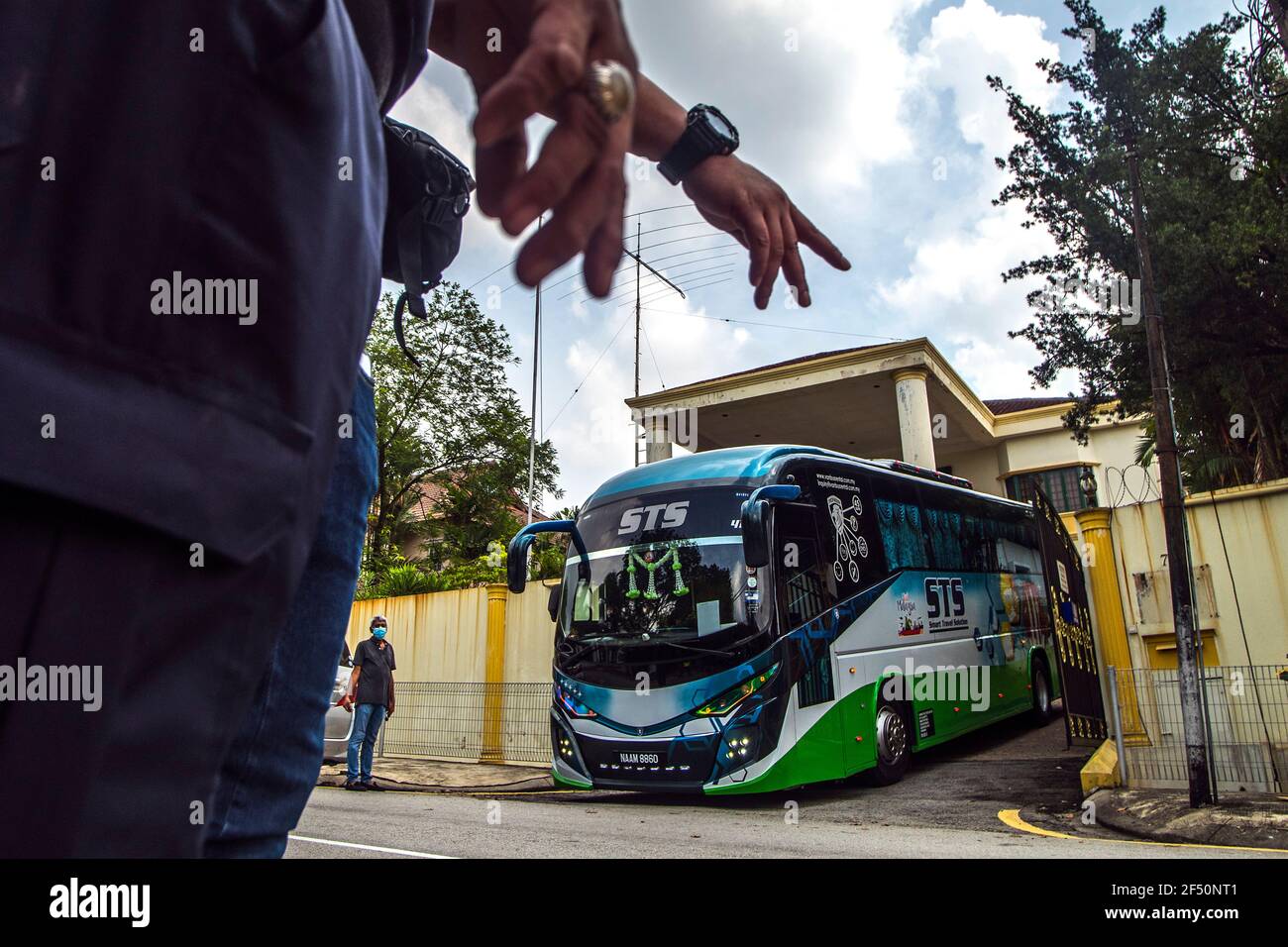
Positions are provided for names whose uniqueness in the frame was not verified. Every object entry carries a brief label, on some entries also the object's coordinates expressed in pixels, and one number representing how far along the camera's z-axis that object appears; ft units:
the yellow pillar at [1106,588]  32.65
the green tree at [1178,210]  36.14
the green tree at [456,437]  92.32
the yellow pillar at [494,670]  47.52
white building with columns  54.34
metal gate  29.71
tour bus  26.32
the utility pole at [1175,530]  24.26
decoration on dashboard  27.96
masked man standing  33.88
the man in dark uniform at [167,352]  1.71
